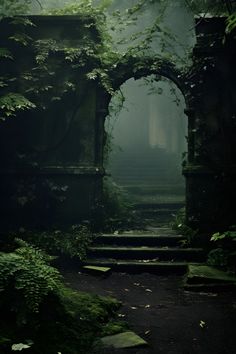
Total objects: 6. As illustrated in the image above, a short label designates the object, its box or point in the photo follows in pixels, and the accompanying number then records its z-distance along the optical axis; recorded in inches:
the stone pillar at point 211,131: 365.4
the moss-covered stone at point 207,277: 269.9
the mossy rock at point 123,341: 167.9
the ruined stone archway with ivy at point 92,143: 369.4
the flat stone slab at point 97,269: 304.4
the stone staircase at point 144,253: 320.8
